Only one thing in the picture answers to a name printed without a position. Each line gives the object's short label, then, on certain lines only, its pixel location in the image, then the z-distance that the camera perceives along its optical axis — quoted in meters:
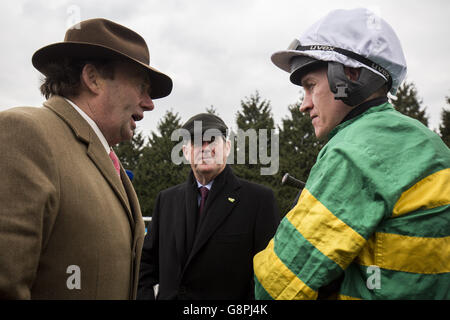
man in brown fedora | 1.37
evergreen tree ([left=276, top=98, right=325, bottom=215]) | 23.80
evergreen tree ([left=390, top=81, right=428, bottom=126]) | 28.75
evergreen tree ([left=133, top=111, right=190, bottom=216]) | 26.88
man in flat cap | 3.31
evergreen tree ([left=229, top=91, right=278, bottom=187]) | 23.53
